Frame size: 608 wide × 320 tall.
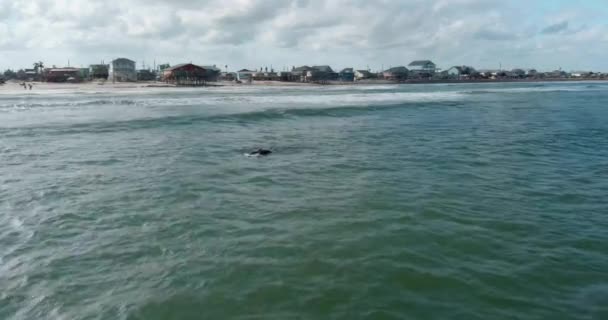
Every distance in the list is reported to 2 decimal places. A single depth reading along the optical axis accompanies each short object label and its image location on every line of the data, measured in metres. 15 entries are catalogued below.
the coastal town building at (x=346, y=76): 161.88
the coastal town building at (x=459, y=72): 188.75
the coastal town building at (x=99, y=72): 129.38
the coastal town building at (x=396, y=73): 165.12
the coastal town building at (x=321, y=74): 147.38
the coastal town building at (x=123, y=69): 129.52
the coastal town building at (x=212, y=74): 116.32
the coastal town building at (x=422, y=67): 185.20
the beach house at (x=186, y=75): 105.88
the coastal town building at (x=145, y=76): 135.00
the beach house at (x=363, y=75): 173.00
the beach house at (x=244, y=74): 156.75
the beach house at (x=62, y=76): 118.06
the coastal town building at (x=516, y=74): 191.44
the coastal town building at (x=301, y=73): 149.12
